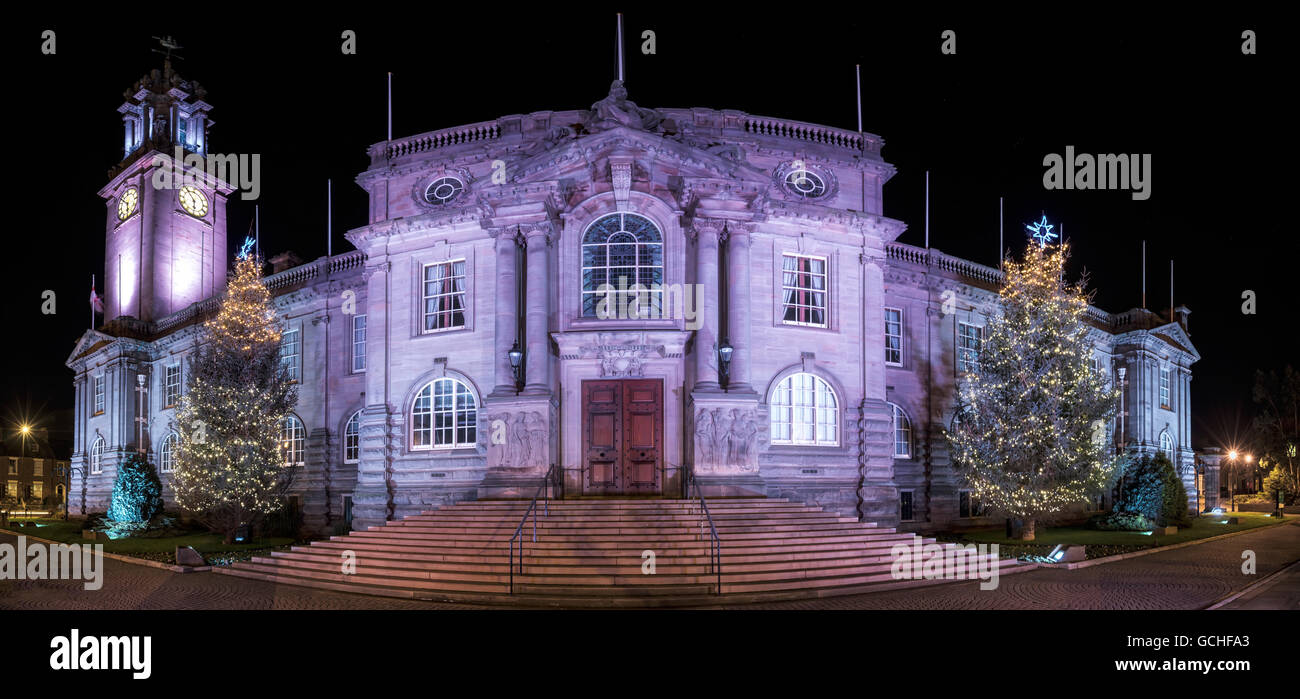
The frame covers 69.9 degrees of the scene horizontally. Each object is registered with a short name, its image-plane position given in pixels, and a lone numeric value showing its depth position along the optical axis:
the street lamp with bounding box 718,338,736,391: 24.38
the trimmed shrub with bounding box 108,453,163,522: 36.75
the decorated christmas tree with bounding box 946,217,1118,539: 29.03
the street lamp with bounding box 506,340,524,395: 24.56
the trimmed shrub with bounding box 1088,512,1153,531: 33.53
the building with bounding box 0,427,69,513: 90.81
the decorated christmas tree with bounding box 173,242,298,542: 29.78
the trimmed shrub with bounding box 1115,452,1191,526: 33.75
